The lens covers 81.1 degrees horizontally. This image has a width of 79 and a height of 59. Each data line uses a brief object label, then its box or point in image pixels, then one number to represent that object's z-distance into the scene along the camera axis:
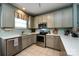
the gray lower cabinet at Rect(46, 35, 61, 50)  1.69
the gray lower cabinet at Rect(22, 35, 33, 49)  1.68
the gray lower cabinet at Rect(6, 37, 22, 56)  1.19
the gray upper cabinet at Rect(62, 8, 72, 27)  1.64
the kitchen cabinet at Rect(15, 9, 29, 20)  1.76
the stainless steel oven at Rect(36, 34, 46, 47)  1.99
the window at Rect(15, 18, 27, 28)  1.88
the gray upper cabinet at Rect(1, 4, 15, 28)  1.34
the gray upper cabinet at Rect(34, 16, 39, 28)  2.49
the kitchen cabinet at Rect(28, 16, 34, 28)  2.46
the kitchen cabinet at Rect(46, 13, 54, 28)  2.03
